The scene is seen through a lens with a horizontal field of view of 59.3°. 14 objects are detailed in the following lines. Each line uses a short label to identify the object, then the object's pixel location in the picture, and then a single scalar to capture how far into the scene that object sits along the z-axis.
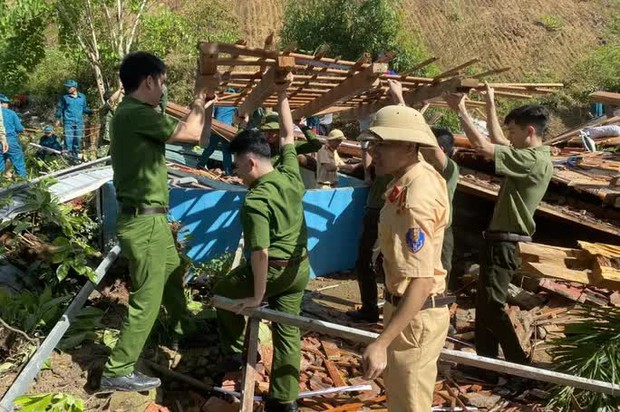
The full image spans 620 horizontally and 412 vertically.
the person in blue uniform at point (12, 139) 9.48
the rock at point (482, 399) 4.07
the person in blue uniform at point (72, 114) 11.20
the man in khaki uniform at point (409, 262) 2.25
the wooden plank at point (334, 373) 4.29
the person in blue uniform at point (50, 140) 11.05
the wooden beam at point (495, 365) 2.96
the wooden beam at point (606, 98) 4.15
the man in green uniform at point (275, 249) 3.29
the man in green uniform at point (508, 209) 3.92
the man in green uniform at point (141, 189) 3.31
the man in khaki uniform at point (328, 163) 6.71
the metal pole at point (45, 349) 2.84
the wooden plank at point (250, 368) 3.31
